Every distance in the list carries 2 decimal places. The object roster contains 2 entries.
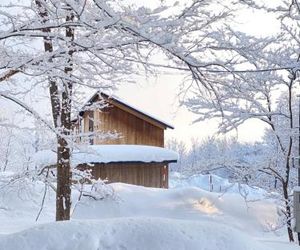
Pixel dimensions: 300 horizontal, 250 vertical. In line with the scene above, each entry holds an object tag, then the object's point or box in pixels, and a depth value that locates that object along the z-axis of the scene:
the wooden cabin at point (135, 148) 22.89
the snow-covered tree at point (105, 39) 3.80
